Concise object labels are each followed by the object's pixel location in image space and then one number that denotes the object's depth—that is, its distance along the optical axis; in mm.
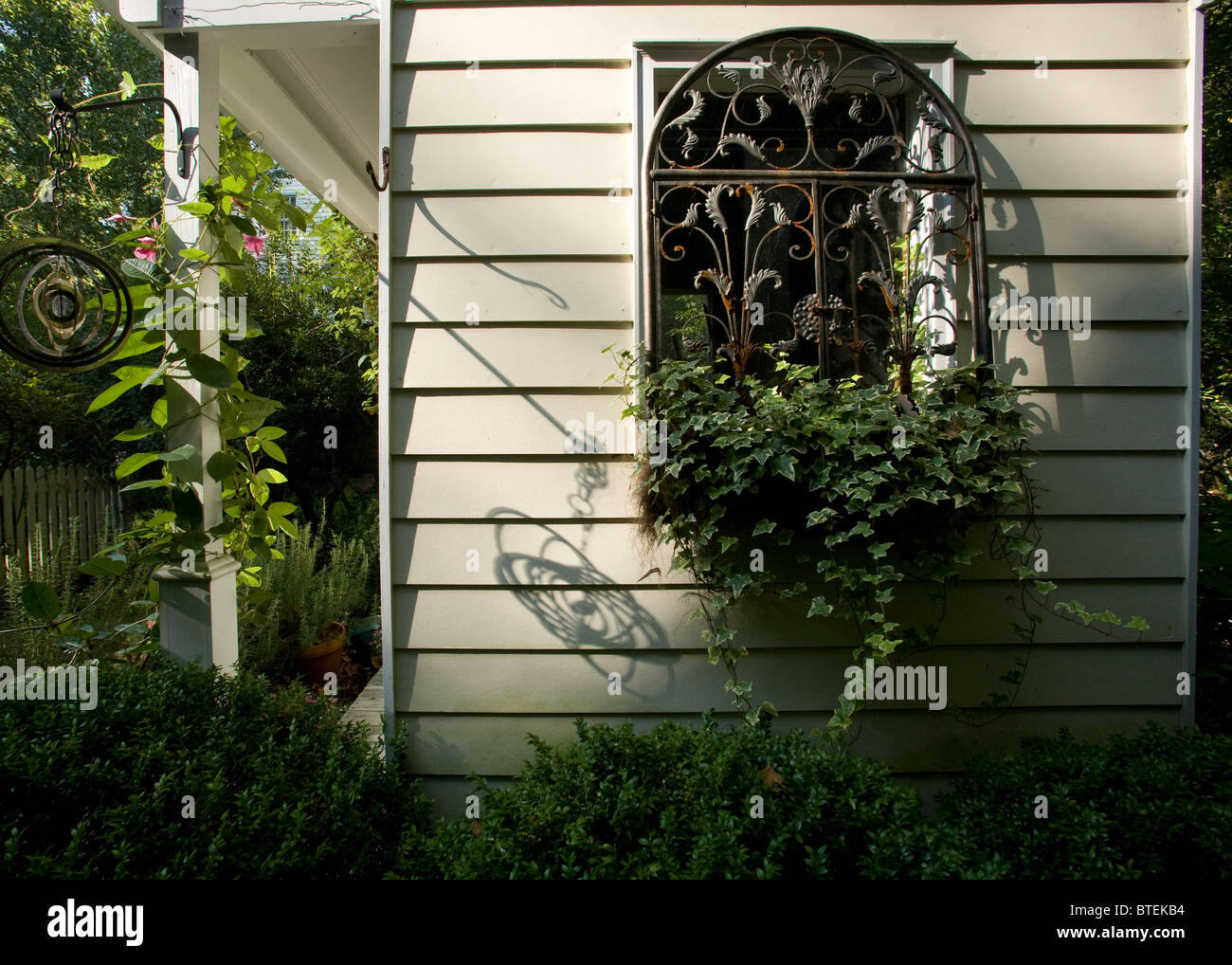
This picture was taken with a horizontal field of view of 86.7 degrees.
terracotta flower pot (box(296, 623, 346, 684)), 3551
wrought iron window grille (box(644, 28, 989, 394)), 1965
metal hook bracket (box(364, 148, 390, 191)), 2002
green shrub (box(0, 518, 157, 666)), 2834
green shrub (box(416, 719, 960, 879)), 1348
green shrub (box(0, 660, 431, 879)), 1366
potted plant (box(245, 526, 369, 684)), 3348
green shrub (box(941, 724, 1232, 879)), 1468
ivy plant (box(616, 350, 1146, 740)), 1747
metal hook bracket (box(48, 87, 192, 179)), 1760
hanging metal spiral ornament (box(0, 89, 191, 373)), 1752
